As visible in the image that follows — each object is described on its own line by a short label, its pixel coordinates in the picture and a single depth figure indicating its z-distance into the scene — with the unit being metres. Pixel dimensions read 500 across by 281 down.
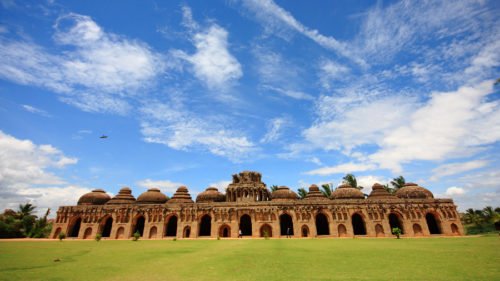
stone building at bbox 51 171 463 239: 35.75
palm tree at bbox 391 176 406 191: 51.12
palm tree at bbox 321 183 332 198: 50.25
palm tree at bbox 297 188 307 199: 52.53
